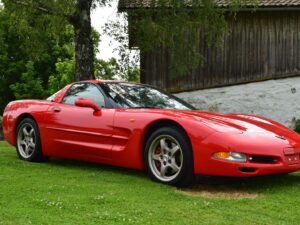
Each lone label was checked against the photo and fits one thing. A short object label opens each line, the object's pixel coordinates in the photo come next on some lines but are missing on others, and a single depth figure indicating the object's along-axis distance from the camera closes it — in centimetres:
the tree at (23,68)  3412
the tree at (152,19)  1199
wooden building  1678
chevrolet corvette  493
